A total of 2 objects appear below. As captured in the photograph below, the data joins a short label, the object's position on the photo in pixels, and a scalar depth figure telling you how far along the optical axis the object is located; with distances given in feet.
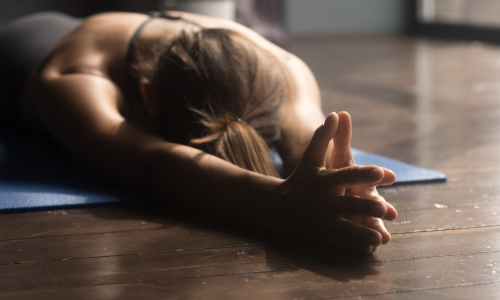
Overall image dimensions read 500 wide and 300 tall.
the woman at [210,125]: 4.44
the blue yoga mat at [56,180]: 5.11
